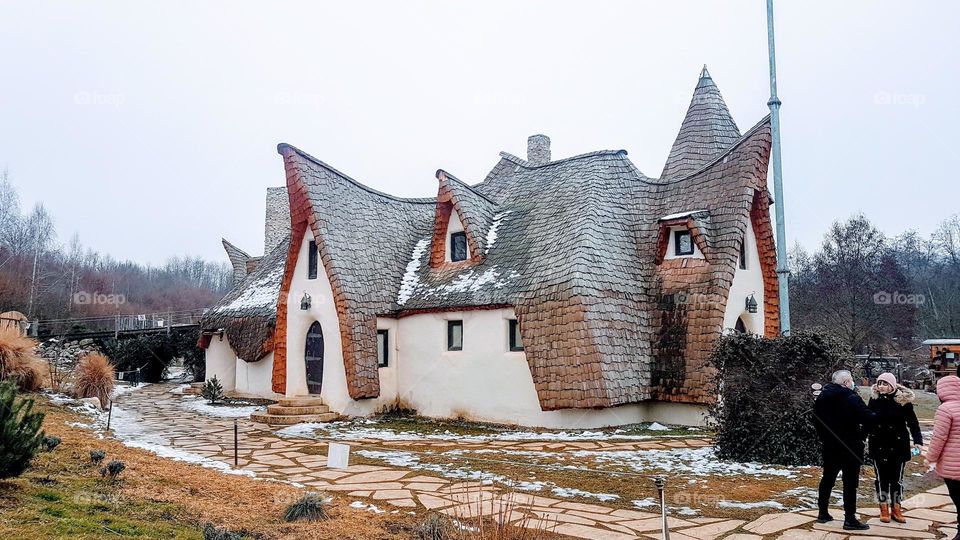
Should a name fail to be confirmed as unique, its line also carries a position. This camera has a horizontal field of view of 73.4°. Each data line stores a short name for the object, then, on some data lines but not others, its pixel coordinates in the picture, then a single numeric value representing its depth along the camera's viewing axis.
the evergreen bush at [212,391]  19.06
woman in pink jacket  5.37
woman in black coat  6.08
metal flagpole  9.90
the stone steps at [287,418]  14.31
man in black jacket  5.73
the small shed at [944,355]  23.00
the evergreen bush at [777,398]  8.78
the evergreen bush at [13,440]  5.61
